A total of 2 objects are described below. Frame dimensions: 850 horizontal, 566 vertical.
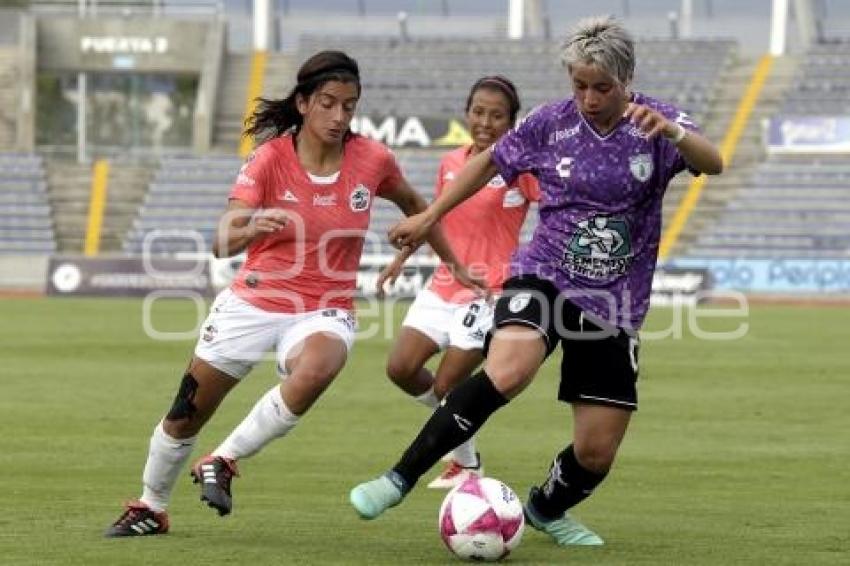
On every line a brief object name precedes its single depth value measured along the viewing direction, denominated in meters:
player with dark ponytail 18.39
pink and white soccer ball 16.97
